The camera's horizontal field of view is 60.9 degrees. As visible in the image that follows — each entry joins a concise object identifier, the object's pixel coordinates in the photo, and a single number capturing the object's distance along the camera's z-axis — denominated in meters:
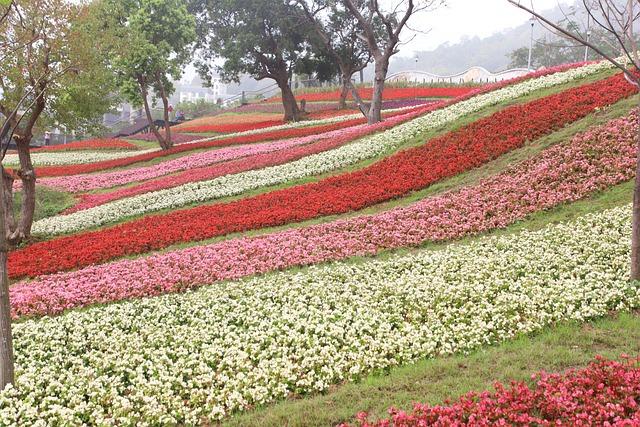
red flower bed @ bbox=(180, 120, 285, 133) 48.65
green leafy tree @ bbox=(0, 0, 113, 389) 17.59
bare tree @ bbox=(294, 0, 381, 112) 48.44
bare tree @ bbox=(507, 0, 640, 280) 7.88
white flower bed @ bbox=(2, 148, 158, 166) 41.38
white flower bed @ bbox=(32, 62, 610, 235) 20.97
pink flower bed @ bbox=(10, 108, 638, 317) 12.48
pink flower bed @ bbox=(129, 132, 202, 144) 49.42
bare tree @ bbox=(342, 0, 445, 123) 29.55
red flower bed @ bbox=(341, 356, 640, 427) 5.57
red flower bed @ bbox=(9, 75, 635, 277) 15.91
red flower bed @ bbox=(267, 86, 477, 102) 54.97
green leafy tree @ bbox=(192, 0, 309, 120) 45.41
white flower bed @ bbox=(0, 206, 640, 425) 7.41
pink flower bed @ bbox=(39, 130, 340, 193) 29.73
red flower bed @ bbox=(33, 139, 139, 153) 48.50
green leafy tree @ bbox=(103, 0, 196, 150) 33.47
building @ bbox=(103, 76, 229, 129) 83.57
